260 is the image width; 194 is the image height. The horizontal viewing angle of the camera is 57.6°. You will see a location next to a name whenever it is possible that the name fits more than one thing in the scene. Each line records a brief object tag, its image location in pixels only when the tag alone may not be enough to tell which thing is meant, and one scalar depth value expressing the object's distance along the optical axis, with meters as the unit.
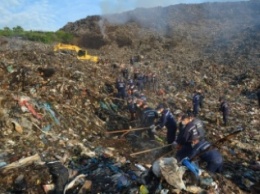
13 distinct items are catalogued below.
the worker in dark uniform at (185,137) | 4.64
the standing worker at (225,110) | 9.00
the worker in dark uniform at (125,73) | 13.64
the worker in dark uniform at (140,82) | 12.67
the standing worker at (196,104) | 9.64
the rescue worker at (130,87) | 9.77
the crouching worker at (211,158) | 4.32
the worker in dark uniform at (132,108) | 8.20
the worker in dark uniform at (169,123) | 6.19
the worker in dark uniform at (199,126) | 4.66
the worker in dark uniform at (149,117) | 7.08
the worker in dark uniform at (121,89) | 9.85
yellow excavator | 15.76
